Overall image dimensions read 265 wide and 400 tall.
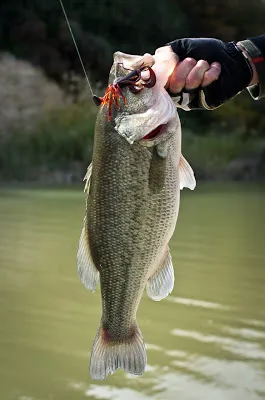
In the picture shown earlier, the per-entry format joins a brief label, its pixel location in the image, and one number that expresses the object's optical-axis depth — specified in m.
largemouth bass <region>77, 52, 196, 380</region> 1.89
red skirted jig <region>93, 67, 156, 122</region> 1.88
